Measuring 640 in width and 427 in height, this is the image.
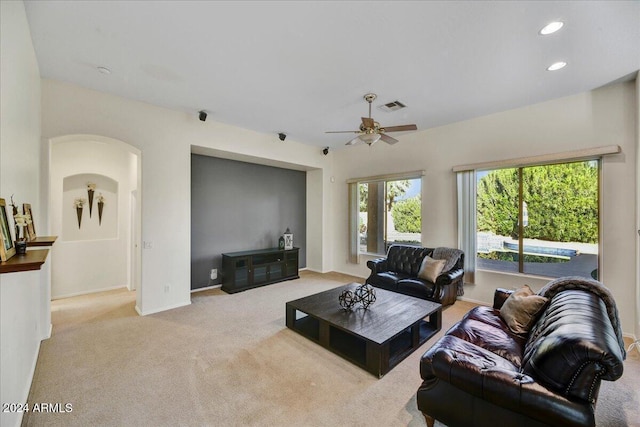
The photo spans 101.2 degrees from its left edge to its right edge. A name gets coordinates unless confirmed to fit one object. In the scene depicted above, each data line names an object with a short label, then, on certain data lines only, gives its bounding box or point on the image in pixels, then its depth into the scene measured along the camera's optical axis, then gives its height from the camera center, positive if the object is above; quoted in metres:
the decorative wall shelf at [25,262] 1.31 -0.24
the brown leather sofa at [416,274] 3.85 -1.00
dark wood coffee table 2.42 -1.12
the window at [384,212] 5.28 +0.03
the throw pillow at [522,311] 2.29 -0.88
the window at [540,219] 3.55 -0.09
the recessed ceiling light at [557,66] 2.79 +1.59
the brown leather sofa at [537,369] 1.28 -0.93
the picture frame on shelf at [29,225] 2.20 -0.07
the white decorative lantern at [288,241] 5.93 -0.59
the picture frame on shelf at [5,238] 1.39 -0.12
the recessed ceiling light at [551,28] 2.21 +1.59
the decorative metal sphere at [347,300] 3.03 -1.00
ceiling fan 3.11 +1.03
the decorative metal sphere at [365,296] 3.08 -0.97
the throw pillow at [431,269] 3.99 -0.85
